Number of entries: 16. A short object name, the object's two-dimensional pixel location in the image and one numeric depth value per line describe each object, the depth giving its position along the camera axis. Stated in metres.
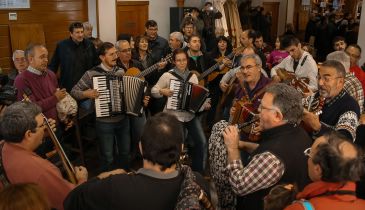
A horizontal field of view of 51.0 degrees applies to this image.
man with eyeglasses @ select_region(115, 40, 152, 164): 4.11
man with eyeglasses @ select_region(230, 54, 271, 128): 3.36
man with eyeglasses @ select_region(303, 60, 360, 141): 2.64
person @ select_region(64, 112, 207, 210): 1.69
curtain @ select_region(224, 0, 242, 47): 10.01
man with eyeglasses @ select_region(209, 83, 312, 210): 1.97
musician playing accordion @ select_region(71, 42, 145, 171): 3.72
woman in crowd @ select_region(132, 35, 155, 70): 4.84
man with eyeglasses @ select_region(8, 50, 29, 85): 4.26
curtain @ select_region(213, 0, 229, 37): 9.30
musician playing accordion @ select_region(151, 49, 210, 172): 3.95
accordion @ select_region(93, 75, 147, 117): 3.69
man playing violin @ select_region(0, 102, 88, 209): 2.08
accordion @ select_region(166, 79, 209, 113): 3.90
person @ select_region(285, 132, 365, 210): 1.58
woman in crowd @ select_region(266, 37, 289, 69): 5.89
